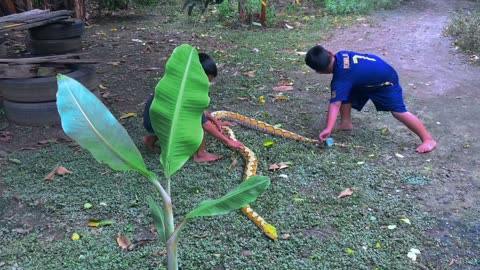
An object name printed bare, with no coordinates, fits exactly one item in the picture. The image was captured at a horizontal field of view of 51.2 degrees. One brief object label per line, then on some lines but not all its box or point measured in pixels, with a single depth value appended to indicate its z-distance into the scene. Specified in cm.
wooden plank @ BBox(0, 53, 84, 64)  499
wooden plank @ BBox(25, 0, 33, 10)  964
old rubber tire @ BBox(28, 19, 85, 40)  556
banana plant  183
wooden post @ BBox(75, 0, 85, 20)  1073
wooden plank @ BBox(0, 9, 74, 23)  527
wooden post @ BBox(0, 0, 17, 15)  932
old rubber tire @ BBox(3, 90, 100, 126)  523
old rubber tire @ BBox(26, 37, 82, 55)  564
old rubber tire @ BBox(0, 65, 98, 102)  514
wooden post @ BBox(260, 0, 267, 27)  1029
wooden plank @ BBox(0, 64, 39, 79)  506
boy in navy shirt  473
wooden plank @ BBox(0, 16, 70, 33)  496
